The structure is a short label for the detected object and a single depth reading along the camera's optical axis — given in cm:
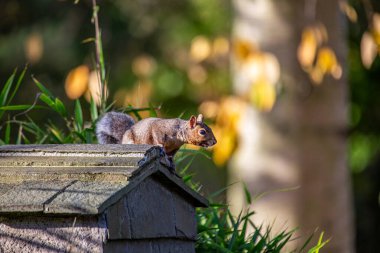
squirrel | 714
